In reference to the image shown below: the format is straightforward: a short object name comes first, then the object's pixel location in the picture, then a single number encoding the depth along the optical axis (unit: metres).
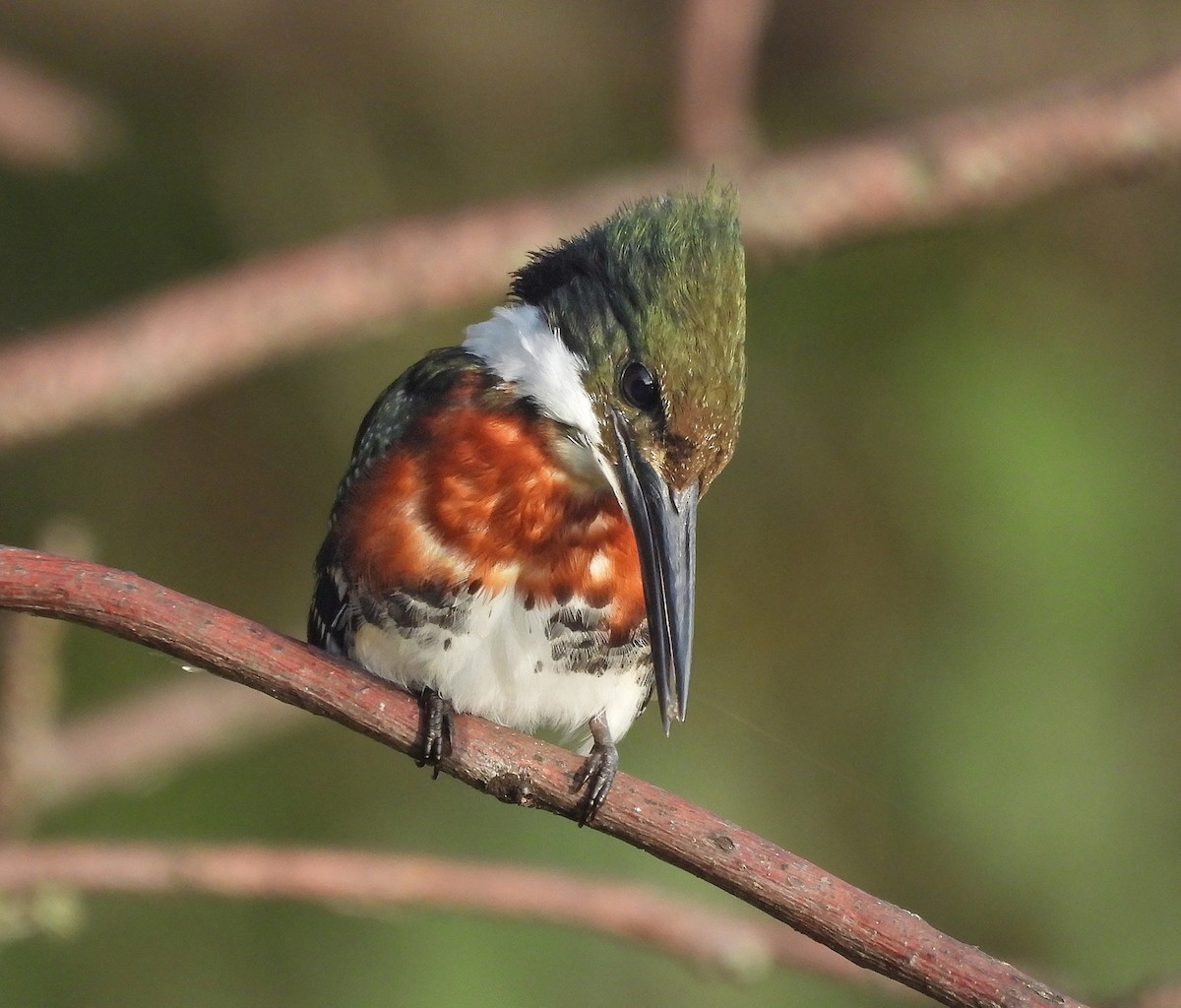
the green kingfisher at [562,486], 3.94
